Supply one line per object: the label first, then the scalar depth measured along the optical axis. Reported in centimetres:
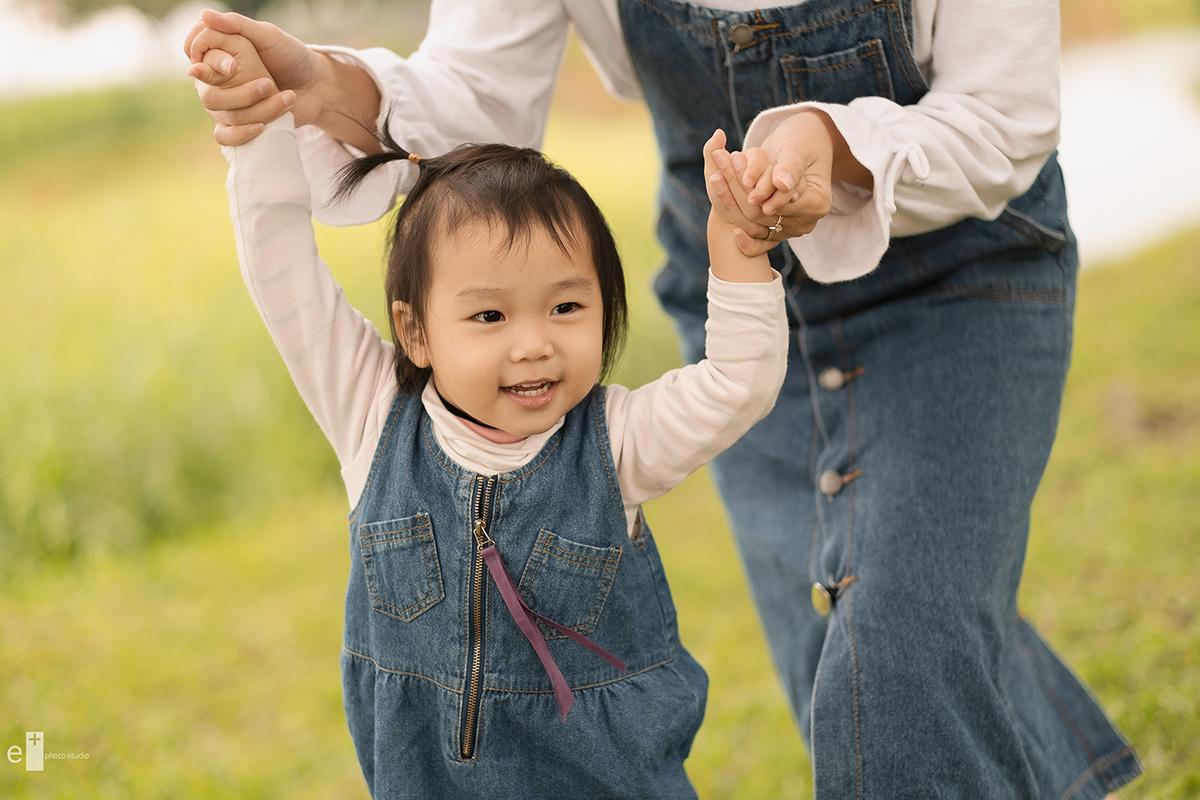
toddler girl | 263
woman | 266
